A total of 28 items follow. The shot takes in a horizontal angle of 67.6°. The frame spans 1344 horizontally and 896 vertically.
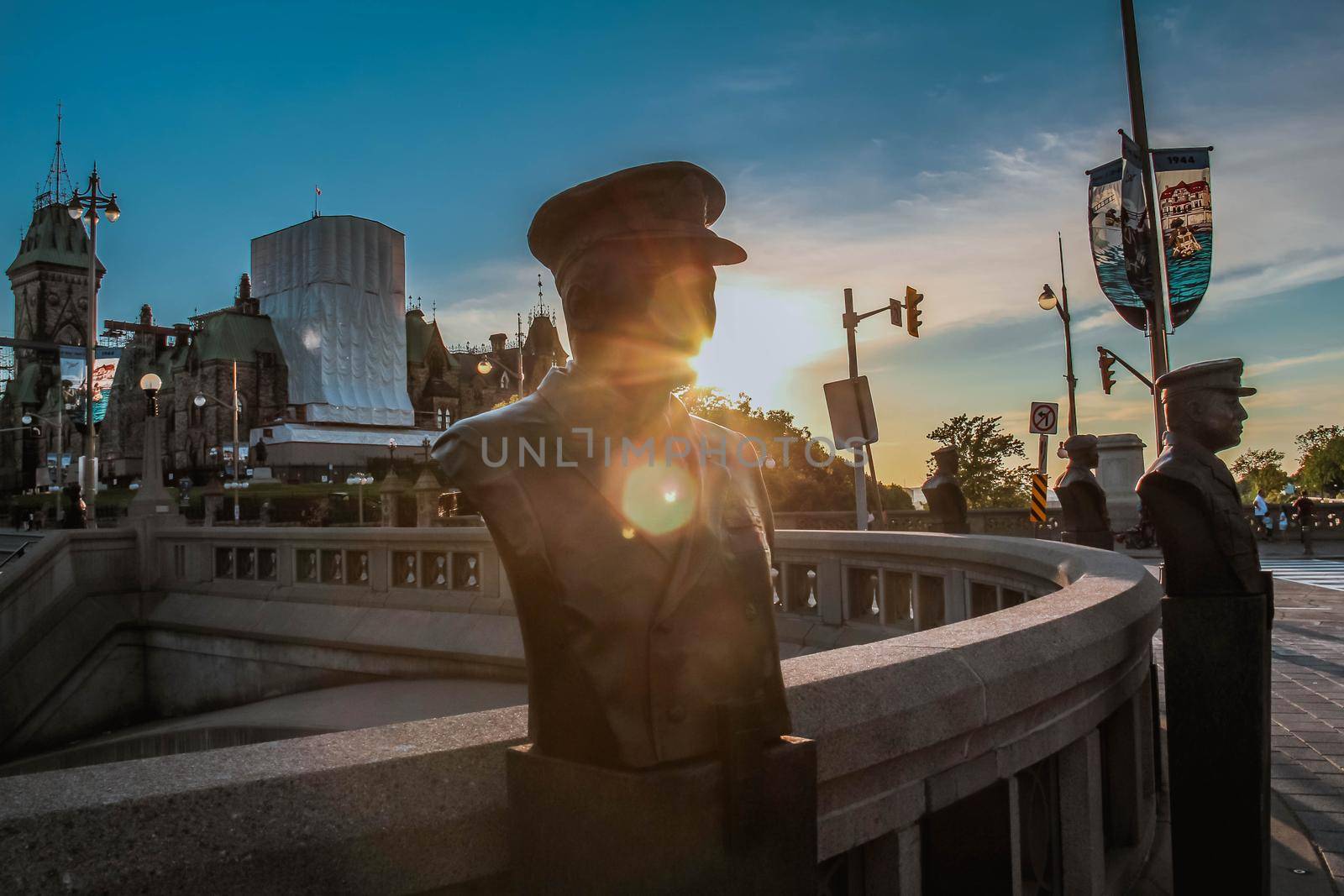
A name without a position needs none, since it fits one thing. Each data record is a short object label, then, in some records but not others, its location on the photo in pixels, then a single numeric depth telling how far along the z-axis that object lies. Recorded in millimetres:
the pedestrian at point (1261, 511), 27781
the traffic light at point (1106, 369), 30944
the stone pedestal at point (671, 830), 1718
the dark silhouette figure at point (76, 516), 25298
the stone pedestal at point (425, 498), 29484
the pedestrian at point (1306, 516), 23203
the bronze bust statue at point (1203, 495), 4078
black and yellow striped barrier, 17859
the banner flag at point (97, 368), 38000
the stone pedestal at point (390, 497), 31138
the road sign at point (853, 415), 11406
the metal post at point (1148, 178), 12031
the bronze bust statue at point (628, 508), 1757
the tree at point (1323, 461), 92750
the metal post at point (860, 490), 11477
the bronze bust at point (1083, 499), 10836
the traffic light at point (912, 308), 22000
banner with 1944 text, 12164
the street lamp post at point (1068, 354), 27395
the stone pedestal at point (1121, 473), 26094
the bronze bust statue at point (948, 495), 11672
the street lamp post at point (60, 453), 47262
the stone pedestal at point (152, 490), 15242
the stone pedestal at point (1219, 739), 3799
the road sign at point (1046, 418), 19125
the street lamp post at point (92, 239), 26906
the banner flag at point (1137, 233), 12180
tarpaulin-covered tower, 75750
